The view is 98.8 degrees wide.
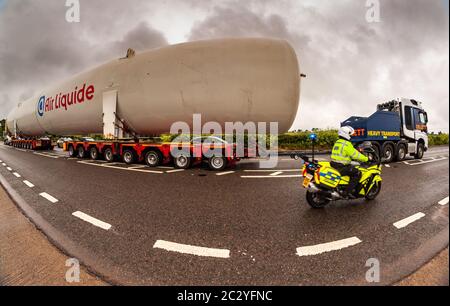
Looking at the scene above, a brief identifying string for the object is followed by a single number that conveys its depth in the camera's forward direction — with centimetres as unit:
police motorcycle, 339
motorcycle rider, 332
